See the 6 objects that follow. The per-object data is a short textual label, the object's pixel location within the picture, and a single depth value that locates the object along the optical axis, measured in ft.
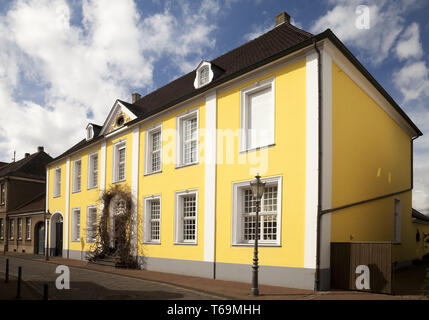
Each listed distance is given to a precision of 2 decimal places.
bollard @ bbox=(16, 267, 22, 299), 31.07
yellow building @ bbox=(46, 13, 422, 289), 37.50
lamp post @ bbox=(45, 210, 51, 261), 77.81
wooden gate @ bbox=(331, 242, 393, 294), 32.96
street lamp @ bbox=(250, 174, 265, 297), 32.83
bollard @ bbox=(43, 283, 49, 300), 23.90
